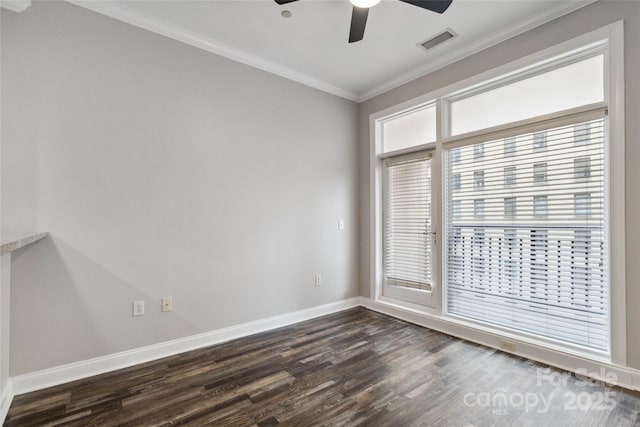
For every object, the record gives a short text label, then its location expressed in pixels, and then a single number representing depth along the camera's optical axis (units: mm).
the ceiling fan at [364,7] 1971
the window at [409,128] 3492
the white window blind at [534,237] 2350
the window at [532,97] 2391
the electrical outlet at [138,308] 2486
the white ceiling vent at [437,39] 2787
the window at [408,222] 3523
